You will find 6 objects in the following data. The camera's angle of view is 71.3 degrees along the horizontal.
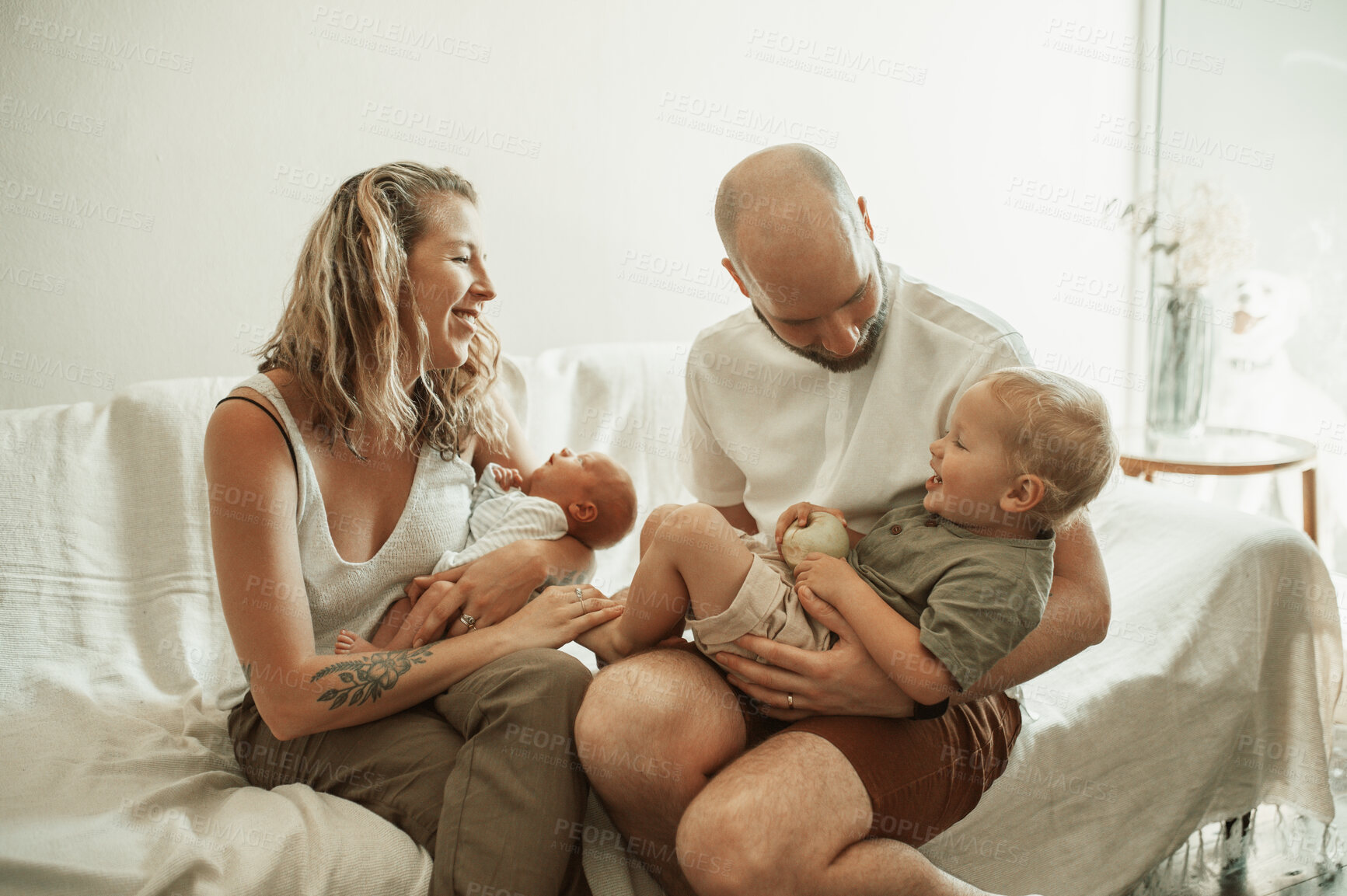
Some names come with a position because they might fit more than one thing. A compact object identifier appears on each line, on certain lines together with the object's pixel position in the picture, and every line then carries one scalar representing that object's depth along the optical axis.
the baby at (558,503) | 1.61
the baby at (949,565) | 1.17
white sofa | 1.43
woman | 1.23
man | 1.15
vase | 2.64
